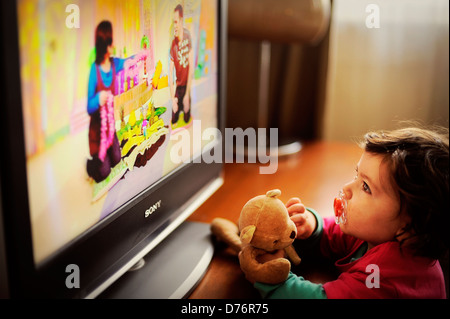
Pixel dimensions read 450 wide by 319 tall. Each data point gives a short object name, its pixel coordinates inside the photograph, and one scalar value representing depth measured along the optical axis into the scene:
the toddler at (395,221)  0.73
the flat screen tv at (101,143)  0.57
